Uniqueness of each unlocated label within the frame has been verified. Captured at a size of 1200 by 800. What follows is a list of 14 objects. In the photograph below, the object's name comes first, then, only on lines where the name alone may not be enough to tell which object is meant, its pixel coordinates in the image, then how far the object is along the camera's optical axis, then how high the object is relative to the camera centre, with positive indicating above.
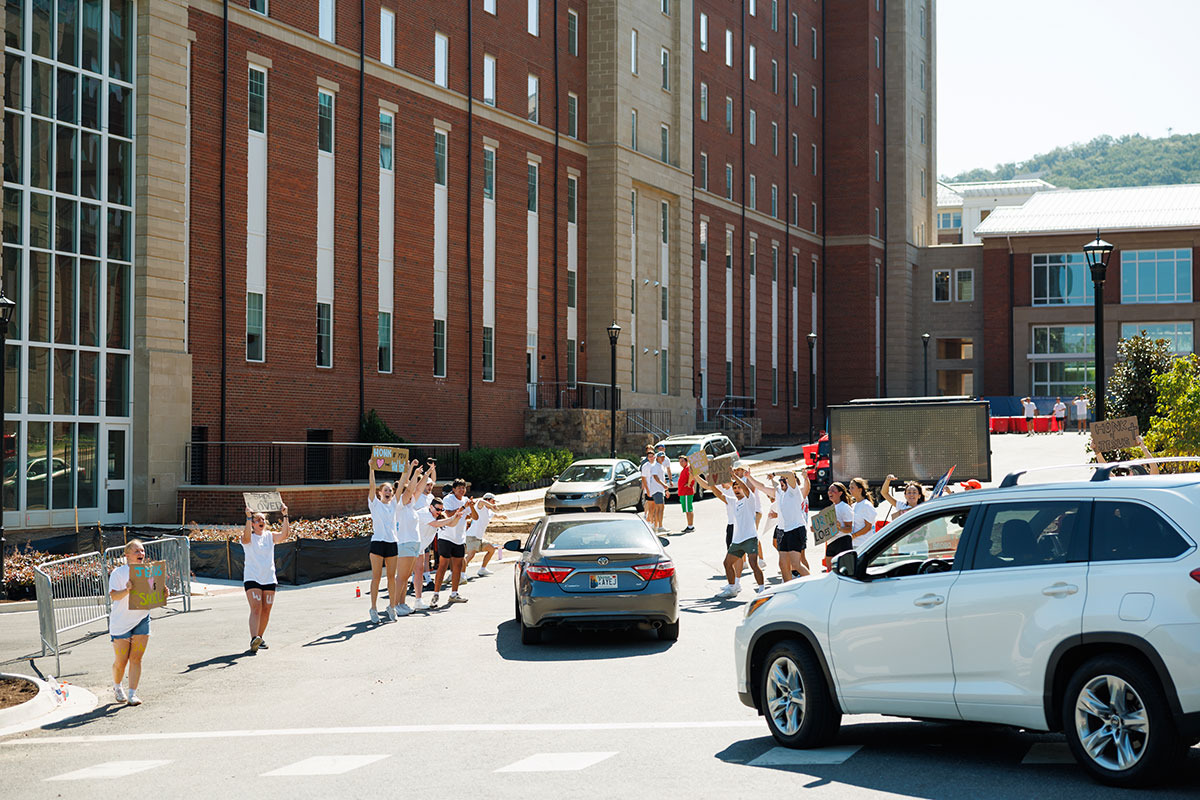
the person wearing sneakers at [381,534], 16.66 -1.82
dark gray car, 14.08 -2.10
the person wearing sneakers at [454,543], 18.39 -2.13
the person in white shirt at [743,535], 18.20 -1.95
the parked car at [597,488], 30.59 -2.20
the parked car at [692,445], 35.78 -1.34
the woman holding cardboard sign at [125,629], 12.32 -2.25
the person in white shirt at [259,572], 14.94 -2.06
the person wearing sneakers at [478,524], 20.88 -2.13
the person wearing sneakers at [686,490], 28.56 -2.07
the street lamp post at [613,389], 37.94 +0.25
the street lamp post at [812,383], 54.75 +0.73
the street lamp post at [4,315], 20.03 +1.28
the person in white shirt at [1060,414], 60.00 -0.73
